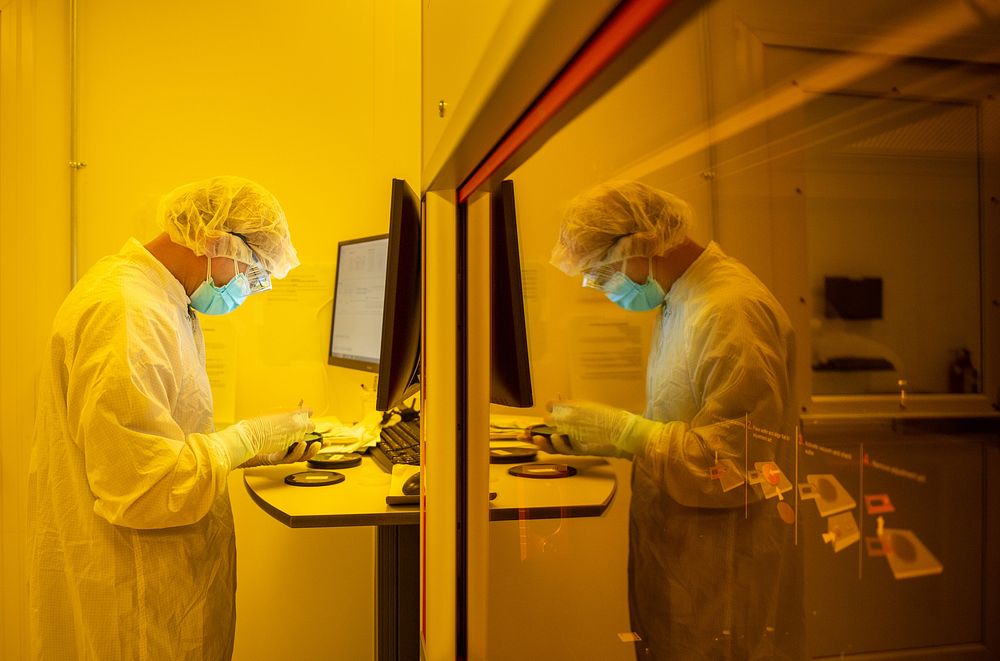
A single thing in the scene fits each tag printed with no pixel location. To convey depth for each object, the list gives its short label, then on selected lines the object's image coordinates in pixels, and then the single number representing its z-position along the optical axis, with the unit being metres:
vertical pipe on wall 2.07
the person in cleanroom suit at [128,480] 1.17
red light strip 0.37
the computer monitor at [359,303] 1.88
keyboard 1.59
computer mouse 1.30
